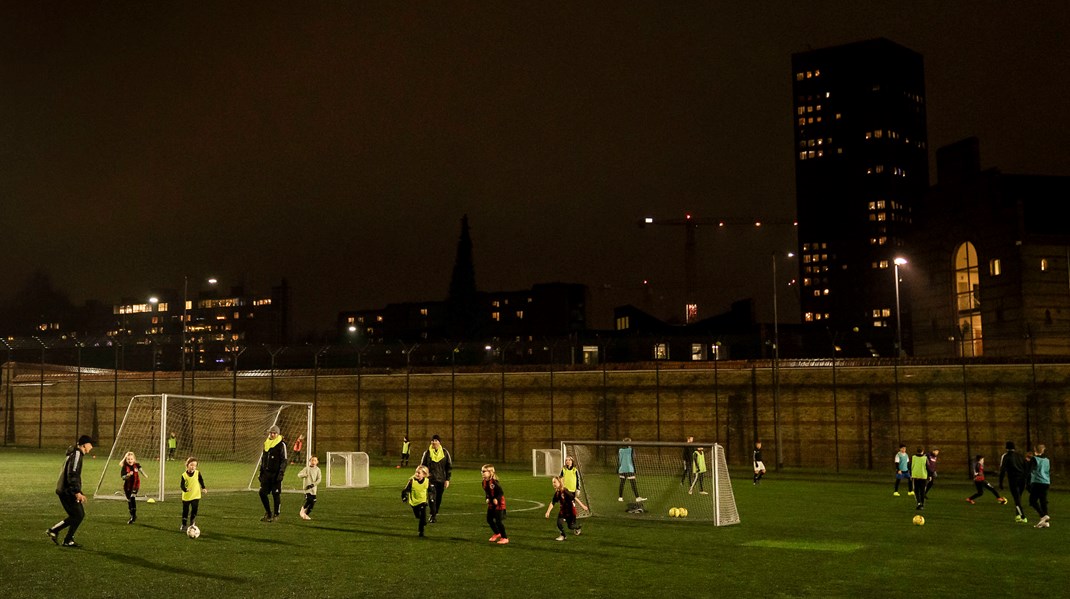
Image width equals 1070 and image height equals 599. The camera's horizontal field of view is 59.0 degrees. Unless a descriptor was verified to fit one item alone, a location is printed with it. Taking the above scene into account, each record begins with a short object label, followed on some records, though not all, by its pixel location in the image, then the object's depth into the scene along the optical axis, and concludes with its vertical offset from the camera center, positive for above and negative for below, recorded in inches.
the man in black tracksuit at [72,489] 636.1 -60.1
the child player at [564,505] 725.3 -85.3
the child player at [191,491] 727.7 -71.5
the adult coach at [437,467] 829.8 -63.8
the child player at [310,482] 845.8 -77.0
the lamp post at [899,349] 1725.3 +76.8
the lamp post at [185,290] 2067.7 +236.3
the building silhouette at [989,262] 2186.3 +309.1
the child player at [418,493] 729.6 -75.1
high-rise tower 7647.6 +1641.1
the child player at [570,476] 759.1 -66.2
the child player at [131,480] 788.0 -67.2
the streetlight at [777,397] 1702.6 -10.9
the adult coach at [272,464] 806.5 -56.6
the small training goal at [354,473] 1263.5 -104.1
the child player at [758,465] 1359.5 -106.3
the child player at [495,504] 697.0 -80.5
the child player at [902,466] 1169.4 -94.6
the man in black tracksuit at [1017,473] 856.9 -77.2
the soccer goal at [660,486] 852.0 -120.8
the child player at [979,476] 1054.4 -97.2
